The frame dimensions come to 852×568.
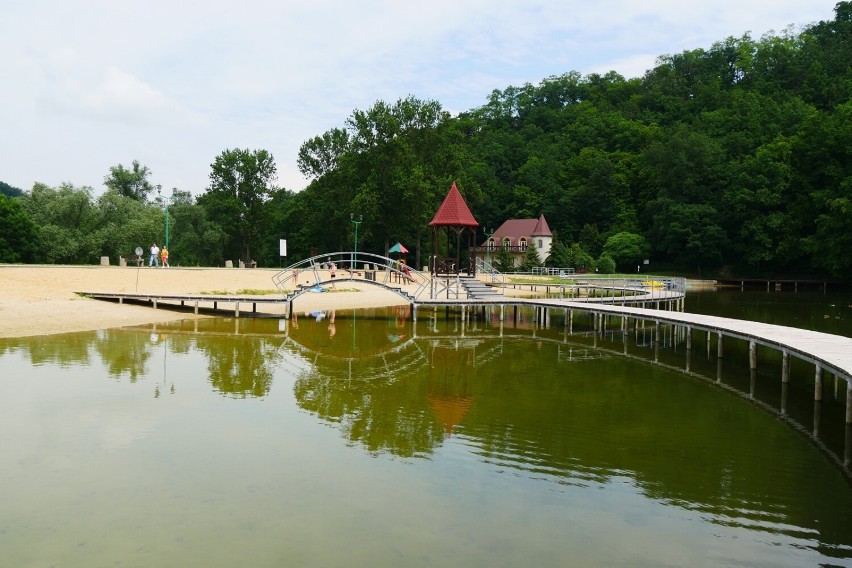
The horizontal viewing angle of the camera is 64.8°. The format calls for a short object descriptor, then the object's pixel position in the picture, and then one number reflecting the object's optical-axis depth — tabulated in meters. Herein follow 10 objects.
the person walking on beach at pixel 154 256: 42.19
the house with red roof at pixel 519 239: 80.00
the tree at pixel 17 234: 48.89
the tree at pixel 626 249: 76.06
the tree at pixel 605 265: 70.44
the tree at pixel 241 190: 69.25
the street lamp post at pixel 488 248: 82.31
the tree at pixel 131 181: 81.69
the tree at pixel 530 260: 69.25
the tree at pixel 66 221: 51.44
